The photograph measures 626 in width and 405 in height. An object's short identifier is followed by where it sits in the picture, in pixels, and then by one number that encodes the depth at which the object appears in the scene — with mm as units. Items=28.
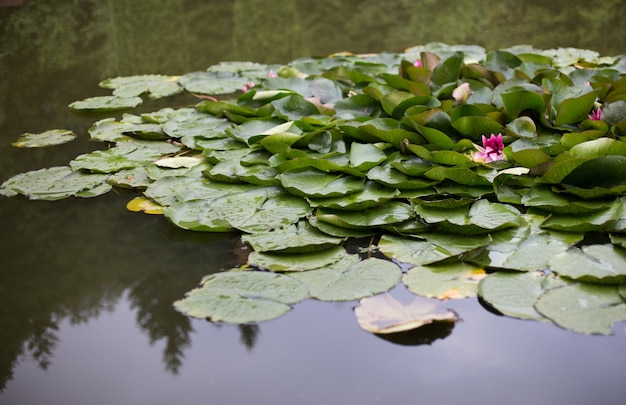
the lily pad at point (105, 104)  3221
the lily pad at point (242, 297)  1504
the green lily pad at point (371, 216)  1824
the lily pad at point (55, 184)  2242
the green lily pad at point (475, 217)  1751
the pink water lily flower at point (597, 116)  2296
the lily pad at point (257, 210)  1895
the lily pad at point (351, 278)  1557
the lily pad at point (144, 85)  3436
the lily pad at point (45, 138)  2762
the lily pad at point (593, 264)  1520
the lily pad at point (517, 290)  1474
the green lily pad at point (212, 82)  3393
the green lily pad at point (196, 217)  1912
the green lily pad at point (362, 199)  1881
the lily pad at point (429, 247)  1678
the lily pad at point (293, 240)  1737
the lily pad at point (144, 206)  2092
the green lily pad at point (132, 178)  2262
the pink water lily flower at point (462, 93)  2527
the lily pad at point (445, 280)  1556
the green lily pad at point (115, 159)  2418
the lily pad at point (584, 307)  1397
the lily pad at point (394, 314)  1444
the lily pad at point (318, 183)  1973
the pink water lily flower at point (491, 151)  2154
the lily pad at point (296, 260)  1677
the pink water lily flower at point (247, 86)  3158
